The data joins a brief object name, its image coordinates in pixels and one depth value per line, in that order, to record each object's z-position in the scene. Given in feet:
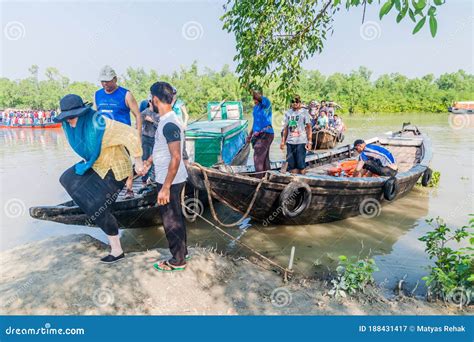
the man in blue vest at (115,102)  12.75
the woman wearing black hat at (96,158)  10.25
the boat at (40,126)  79.92
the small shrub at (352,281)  10.66
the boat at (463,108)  110.46
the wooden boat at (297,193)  15.51
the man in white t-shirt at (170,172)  9.63
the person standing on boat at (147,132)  17.88
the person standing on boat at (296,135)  19.80
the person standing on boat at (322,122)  47.93
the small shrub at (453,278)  10.04
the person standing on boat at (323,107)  50.92
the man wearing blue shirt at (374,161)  19.65
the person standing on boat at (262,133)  19.21
